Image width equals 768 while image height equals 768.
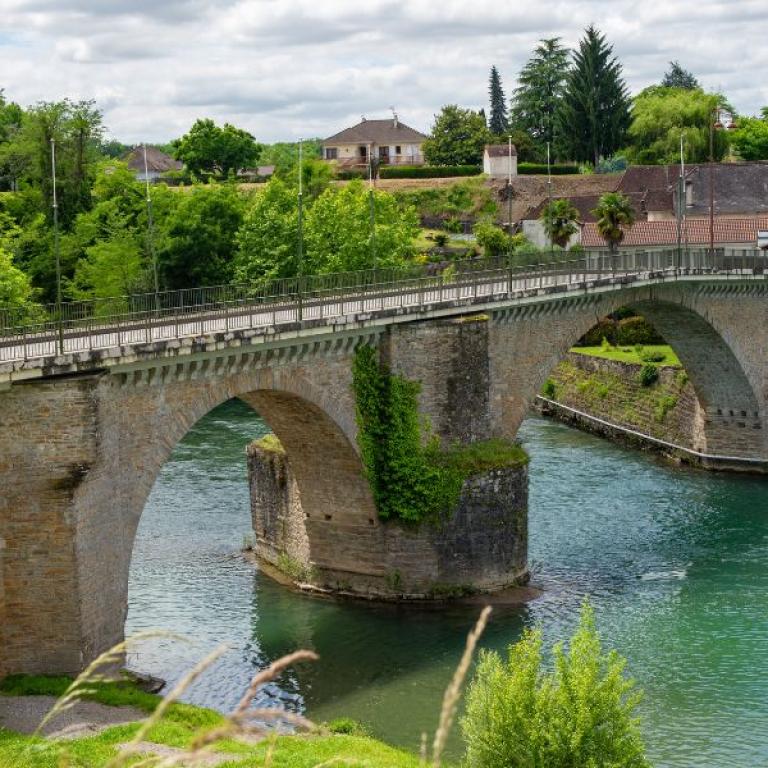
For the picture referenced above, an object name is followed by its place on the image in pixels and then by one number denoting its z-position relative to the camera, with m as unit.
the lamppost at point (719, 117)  104.50
